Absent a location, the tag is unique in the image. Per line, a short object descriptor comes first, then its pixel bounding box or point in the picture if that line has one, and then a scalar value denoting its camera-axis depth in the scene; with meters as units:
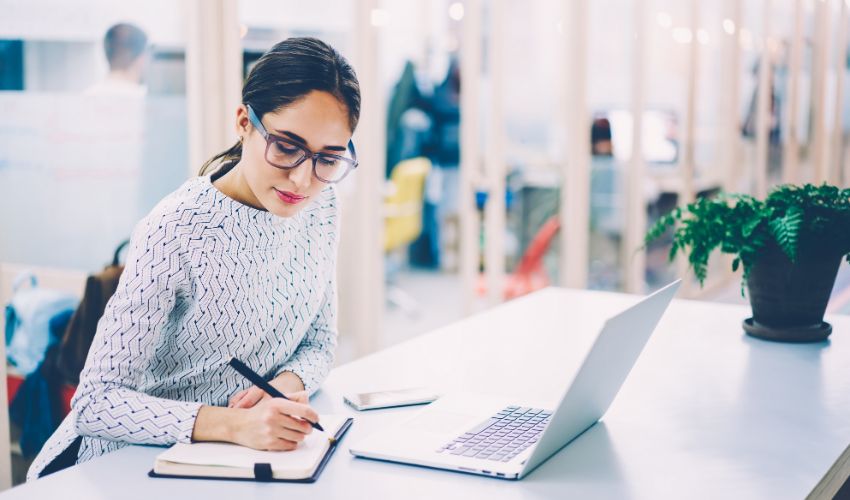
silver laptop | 1.24
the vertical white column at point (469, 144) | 4.32
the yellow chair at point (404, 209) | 5.58
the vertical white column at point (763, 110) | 7.25
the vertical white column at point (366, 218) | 3.71
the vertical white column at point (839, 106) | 9.21
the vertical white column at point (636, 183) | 5.36
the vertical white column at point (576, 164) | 5.00
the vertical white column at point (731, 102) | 6.59
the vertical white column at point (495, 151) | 4.49
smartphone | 1.55
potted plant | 1.95
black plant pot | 1.98
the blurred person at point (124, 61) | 2.83
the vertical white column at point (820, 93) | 8.75
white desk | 1.21
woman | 1.35
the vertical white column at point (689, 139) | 5.97
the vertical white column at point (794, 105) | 8.09
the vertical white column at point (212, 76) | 3.10
